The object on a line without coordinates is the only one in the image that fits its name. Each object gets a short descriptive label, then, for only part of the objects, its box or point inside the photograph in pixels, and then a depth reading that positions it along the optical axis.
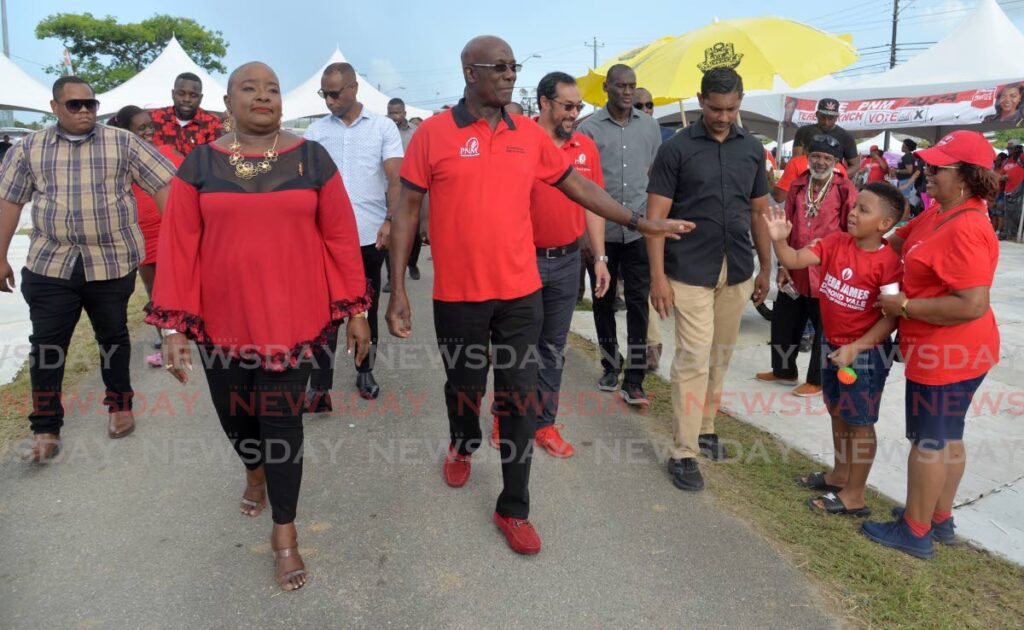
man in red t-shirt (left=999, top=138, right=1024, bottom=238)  13.36
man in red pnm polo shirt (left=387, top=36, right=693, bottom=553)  2.83
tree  44.53
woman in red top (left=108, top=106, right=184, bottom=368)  5.23
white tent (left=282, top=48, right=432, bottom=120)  23.73
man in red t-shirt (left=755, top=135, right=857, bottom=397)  4.78
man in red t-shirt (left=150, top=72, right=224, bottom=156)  5.86
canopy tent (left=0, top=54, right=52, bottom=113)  18.04
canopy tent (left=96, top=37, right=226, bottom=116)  20.38
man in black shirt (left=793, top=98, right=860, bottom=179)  5.84
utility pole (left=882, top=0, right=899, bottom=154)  42.31
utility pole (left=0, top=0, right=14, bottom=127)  57.16
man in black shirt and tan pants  3.56
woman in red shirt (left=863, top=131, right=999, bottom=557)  2.69
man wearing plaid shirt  3.79
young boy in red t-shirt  3.13
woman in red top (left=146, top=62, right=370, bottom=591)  2.60
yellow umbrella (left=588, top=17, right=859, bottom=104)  5.55
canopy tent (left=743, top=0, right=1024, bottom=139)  13.09
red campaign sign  12.30
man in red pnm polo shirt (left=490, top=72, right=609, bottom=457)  3.79
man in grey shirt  4.77
